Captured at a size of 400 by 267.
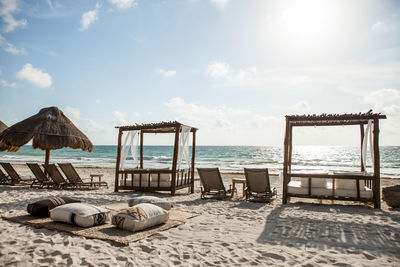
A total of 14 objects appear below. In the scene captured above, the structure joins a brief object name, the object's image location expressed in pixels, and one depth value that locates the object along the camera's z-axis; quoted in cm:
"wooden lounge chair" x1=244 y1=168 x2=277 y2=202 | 698
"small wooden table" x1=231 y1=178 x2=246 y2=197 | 791
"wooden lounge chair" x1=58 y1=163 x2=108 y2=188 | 884
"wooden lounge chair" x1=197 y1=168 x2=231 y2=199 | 752
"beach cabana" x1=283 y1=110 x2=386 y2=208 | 651
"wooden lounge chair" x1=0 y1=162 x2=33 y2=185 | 941
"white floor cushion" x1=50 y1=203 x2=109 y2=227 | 403
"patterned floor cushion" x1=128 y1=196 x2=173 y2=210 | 520
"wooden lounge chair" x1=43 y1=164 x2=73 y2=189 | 886
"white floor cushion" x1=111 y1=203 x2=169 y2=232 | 392
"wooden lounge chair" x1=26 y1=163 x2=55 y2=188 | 898
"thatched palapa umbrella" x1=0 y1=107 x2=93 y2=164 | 923
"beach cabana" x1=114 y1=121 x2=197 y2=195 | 826
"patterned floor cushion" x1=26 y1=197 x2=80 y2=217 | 455
